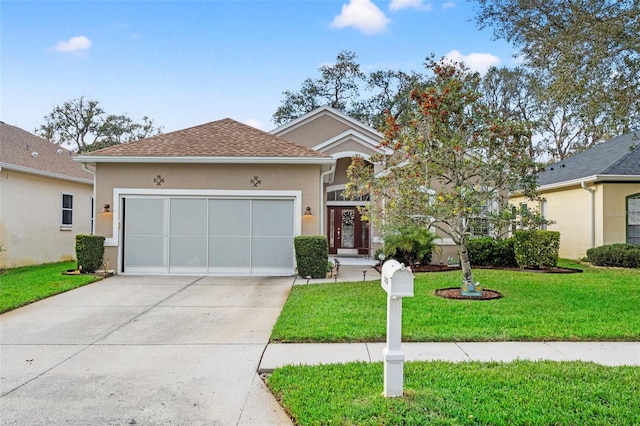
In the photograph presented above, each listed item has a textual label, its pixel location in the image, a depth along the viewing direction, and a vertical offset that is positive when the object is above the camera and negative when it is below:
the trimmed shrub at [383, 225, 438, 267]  13.01 -0.86
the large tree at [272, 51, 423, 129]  32.50 +9.38
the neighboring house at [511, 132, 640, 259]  15.07 +0.73
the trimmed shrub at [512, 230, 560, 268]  12.77 -0.85
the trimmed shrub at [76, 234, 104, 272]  11.77 -1.02
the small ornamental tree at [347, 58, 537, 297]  8.51 +1.23
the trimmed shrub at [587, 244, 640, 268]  13.30 -1.11
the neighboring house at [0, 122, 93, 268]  13.75 +0.44
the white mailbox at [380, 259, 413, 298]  3.59 -0.54
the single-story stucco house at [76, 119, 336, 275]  12.42 +0.08
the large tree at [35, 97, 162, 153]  35.97 +7.34
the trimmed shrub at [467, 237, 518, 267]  13.78 -1.06
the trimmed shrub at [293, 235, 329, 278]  11.53 -1.03
